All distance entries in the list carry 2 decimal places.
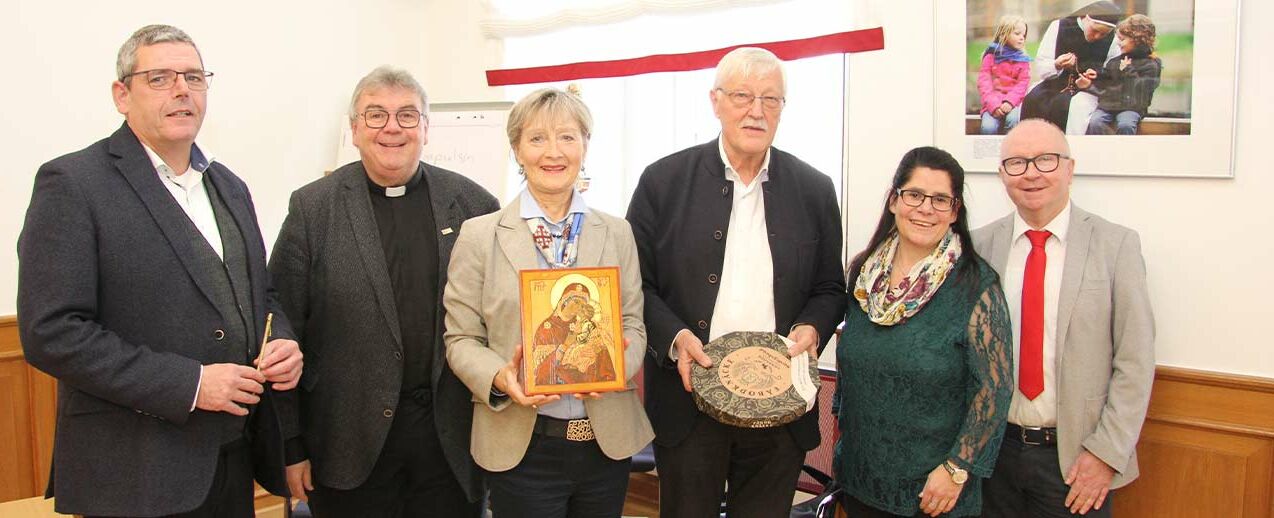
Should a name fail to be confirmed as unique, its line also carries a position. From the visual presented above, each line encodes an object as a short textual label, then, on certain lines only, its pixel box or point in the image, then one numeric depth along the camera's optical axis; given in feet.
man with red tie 7.40
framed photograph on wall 8.46
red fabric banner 10.96
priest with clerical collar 7.27
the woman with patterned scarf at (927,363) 6.96
